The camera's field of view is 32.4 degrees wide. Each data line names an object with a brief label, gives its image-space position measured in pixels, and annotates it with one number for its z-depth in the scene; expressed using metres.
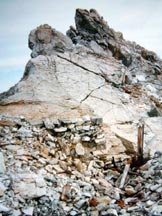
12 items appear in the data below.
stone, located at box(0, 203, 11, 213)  5.64
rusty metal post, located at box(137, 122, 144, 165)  9.41
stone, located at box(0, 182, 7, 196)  6.06
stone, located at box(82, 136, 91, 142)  9.37
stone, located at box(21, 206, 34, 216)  5.87
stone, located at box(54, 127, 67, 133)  9.08
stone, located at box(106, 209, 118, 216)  6.36
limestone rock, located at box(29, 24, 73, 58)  15.43
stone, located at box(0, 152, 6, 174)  6.76
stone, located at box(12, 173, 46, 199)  6.33
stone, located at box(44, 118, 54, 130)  9.09
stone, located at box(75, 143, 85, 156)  8.99
